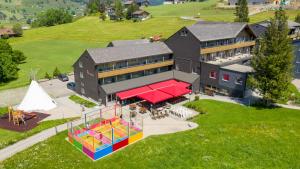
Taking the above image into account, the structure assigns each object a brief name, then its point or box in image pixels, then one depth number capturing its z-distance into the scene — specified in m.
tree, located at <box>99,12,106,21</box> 160.88
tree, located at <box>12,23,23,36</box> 135.48
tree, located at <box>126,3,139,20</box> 155.88
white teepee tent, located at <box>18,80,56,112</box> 48.04
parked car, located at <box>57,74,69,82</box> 67.64
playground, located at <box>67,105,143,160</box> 33.59
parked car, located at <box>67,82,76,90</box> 61.90
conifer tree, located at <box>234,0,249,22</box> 109.94
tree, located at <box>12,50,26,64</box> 82.81
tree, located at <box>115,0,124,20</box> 153.88
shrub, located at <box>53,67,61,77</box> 70.12
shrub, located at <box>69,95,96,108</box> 50.28
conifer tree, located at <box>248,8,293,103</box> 44.28
